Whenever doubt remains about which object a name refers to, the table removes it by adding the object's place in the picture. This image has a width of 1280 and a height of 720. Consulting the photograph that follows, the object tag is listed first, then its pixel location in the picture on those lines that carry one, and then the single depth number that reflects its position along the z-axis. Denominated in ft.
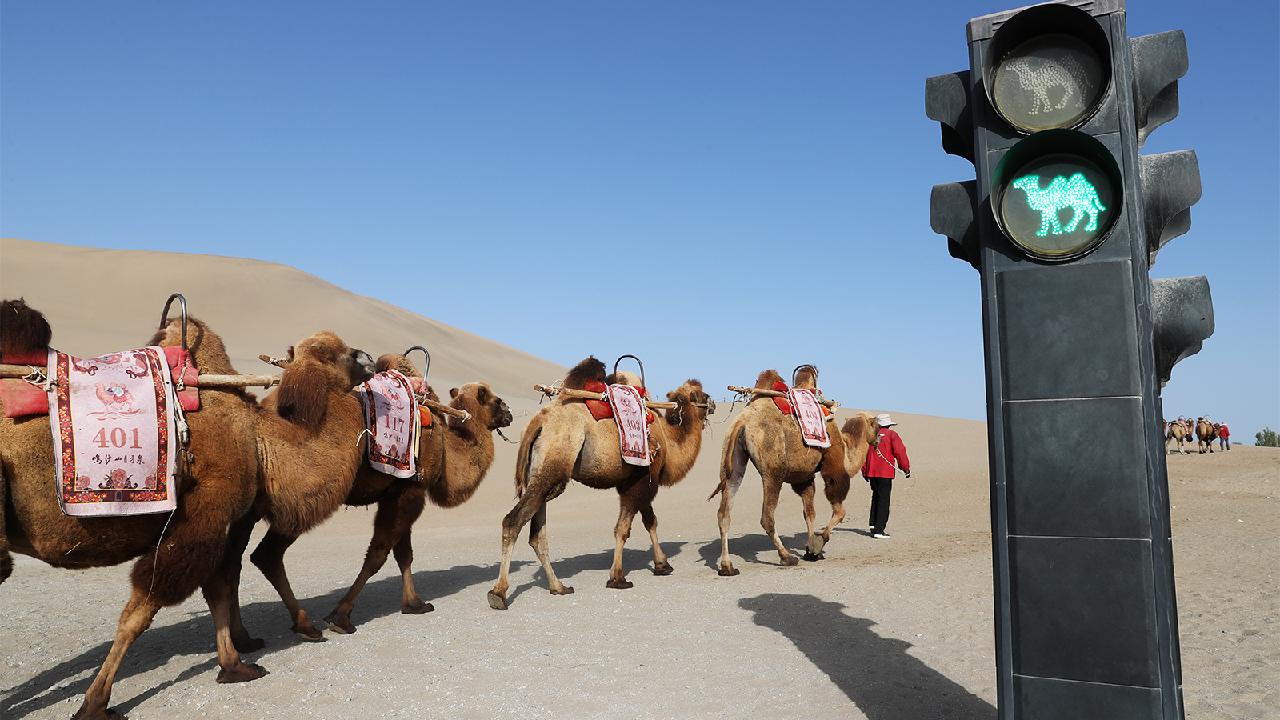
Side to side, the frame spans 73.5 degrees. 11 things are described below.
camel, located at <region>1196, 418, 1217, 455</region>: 124.06
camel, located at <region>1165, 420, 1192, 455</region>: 123.95
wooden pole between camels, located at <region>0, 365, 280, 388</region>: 18.86
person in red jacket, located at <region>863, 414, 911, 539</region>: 45.75
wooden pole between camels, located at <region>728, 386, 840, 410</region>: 37.04
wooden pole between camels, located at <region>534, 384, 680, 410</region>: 31.73
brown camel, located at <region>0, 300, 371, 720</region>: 15.97
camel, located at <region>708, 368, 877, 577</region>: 36.27
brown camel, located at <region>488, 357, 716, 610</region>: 30.19
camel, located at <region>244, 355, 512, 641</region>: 24.23
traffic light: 11.73
